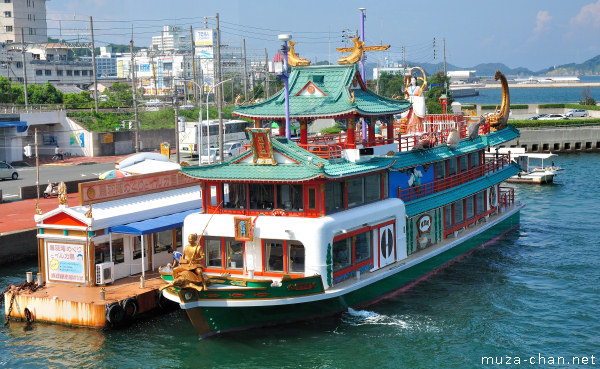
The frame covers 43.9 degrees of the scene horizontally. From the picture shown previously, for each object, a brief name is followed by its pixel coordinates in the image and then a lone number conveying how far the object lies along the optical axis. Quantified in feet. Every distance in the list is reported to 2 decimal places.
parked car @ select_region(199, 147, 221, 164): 204.74
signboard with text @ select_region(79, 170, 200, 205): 95.35
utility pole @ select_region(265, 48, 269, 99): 295.09
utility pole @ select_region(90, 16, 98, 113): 262.96
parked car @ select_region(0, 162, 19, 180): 185.00
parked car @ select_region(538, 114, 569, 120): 310.61
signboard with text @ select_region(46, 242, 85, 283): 93.50
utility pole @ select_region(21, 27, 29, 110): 245.12
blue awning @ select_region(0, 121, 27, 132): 212.02
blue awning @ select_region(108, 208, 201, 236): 93.91
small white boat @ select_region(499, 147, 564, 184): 199.62
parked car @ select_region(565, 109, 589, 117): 321.52
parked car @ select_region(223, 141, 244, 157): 221.46
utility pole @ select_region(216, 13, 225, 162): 149.42
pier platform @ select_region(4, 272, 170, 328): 86.58
